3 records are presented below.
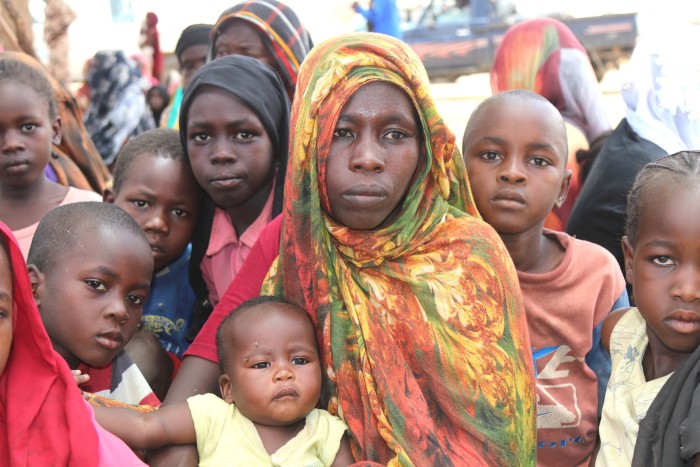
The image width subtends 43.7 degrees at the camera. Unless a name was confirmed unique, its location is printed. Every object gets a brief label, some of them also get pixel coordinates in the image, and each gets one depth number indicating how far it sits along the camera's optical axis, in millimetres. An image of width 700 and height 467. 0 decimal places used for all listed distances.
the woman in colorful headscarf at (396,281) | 2484
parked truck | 13305
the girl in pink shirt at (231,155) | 3309
